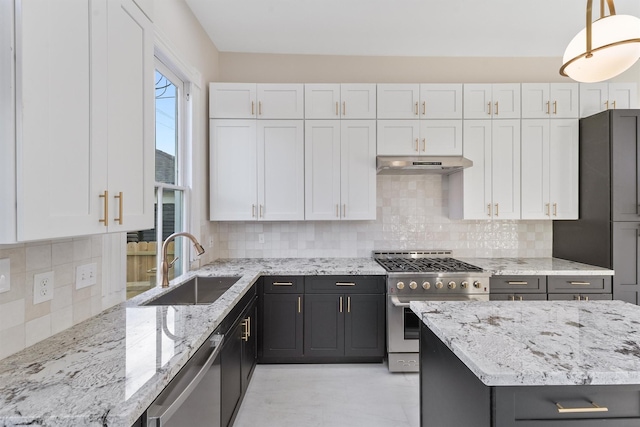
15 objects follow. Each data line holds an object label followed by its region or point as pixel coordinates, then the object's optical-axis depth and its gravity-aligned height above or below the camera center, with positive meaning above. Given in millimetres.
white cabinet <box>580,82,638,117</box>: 3053 +1151
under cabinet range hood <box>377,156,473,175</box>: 2900 +482
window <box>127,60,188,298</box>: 2070 +167
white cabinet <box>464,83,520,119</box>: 3104 +1114
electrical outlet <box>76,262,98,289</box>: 1469 -290
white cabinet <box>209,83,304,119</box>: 3078 +1109
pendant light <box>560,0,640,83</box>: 1362 +743
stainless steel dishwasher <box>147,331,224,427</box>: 1024 -682
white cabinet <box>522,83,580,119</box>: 3080 +1123
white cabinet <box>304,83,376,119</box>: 3090 +1114
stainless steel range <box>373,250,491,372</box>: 2742 -687
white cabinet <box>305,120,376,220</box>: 3098 +450
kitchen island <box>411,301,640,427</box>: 967 -480
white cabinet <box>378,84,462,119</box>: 3094 +1118
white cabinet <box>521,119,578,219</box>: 3090 +483
